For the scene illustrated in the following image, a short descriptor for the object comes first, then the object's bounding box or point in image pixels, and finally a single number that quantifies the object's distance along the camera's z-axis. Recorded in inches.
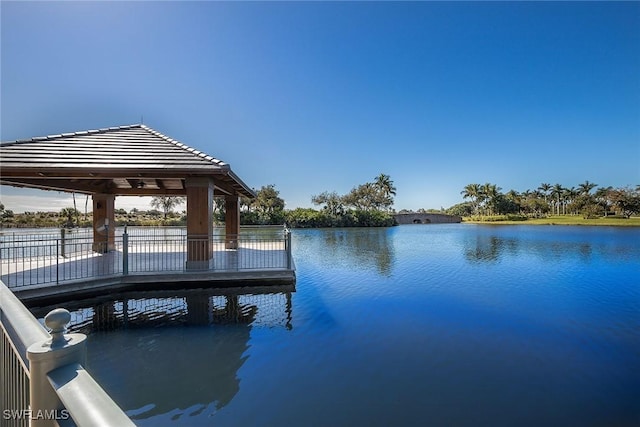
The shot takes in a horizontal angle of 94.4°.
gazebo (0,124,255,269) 338.3
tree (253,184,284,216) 1804.9
